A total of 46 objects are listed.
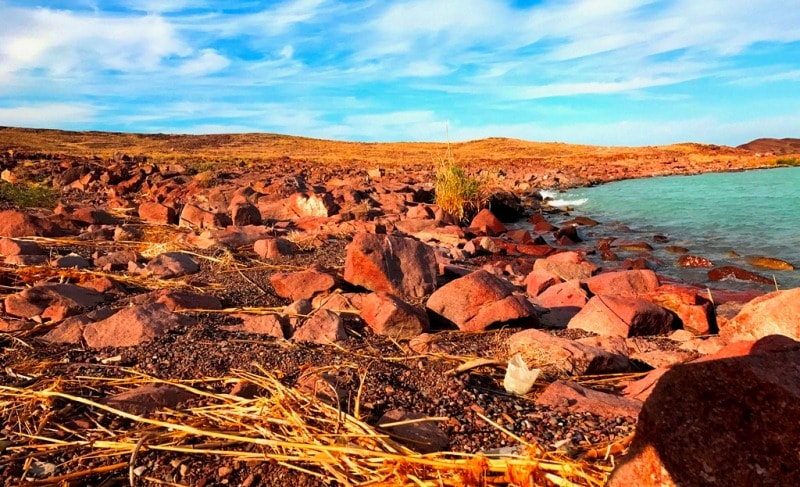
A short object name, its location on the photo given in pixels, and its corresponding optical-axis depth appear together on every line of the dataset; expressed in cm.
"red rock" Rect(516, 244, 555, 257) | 875
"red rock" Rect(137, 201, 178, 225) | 866
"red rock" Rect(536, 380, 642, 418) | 246
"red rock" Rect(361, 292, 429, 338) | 370
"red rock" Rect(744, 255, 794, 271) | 752
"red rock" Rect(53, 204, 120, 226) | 789
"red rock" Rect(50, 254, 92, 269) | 528
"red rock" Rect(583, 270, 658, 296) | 521
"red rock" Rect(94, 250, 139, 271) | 551
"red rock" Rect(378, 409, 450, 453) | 213
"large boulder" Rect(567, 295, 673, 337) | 407
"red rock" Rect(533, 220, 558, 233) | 1153
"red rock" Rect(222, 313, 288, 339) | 355
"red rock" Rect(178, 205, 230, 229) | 816
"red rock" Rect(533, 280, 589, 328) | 452
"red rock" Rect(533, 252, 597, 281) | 640
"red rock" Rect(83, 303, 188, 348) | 327
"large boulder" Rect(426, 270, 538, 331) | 398
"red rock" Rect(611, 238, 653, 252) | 928
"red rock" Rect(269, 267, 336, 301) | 459
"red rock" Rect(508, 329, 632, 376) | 306
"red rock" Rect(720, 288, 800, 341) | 327
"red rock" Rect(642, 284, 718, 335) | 443
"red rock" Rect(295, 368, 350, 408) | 246
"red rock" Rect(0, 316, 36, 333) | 350
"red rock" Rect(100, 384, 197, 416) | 241
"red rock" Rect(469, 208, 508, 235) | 1016
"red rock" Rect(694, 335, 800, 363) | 173
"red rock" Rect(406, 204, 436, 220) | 1000
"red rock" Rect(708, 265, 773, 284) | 690
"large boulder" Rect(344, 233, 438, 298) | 477
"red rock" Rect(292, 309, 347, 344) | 345
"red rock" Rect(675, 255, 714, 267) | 792
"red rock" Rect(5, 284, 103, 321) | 375
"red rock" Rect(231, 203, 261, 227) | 829
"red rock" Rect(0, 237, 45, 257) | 564
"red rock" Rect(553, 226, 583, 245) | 1009
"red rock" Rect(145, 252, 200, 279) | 515
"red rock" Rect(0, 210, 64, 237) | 664
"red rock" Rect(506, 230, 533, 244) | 955
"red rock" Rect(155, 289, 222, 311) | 397
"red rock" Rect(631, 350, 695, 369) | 328
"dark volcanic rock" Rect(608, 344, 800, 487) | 125
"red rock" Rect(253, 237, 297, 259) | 627
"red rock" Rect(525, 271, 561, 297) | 553
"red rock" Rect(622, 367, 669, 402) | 271
